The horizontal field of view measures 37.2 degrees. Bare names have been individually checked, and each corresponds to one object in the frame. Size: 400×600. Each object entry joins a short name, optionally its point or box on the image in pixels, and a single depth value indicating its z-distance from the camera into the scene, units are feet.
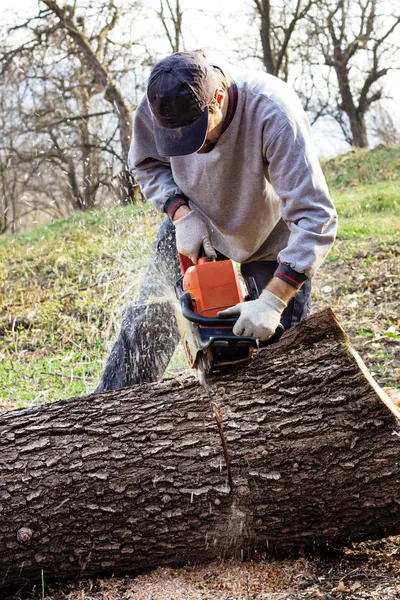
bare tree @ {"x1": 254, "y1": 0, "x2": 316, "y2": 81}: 44.42
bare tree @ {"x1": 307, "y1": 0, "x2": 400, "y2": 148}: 51.96
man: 7.07
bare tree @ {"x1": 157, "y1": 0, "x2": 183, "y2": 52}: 43.50
